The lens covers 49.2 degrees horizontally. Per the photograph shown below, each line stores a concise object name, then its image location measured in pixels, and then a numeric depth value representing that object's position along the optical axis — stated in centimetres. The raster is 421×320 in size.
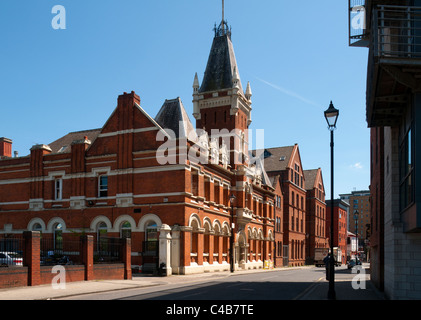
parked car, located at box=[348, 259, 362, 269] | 5372
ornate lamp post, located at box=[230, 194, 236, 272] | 3856
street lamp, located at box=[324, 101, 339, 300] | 1639
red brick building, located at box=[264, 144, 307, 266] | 6762
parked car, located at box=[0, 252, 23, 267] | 2008
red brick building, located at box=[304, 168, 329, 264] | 7888
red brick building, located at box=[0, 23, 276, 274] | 3412
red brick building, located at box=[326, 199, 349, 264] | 9382
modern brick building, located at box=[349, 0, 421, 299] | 1191
